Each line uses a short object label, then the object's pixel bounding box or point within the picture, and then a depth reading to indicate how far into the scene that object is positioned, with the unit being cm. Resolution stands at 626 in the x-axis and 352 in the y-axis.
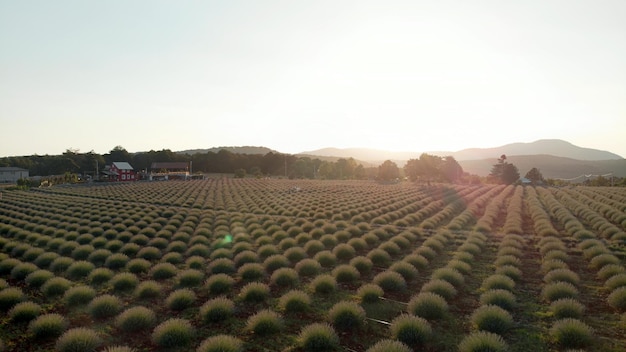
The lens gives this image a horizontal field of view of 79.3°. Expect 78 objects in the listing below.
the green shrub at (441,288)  892
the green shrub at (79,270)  1145
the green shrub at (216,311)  795
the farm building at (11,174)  8469
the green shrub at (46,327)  725
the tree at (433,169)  7625
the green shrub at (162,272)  1123
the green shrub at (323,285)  966
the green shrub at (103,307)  823
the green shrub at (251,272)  1095
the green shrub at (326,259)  1252
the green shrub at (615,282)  916
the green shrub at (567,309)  760
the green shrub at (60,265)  1205
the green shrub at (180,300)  866
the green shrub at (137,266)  1209
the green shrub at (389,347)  595
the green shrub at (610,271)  1022
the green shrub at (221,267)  1169
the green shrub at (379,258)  1256
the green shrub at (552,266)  1114
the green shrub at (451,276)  991
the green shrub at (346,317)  757
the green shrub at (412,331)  671
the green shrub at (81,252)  1395
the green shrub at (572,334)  644
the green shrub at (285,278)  1028
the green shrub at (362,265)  1155
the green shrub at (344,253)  1350
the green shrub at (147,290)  950
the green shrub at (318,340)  659
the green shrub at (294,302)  846
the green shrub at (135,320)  754
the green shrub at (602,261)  1144
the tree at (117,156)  10731
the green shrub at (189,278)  1045
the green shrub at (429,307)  782
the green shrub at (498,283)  940
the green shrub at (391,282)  971
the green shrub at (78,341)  645
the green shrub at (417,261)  1188
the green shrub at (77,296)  900
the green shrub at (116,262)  1266
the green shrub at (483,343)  595
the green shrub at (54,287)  966
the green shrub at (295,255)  1317
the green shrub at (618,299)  806
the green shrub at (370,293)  891
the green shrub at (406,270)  1067
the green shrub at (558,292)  865
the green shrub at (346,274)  1064
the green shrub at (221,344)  615
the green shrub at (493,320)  710
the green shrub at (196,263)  1239
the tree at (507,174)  8312
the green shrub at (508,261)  1179
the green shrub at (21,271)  1123
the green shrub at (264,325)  733
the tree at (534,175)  8742
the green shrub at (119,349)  613
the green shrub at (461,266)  1112
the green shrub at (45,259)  1262
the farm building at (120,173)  8194
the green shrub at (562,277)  987
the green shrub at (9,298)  868
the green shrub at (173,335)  683
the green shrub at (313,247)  1437
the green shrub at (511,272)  1053
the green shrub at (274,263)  1196
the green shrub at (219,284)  978
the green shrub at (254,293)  915
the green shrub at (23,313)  798
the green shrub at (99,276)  1085
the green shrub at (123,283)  1020
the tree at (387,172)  8806
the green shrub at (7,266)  1181
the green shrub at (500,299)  823
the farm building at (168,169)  8556
